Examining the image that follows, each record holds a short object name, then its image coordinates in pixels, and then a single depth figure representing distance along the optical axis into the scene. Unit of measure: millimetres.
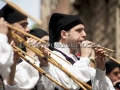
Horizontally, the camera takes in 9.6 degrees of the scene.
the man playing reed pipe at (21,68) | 7402
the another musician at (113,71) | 11082
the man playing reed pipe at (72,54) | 7718
